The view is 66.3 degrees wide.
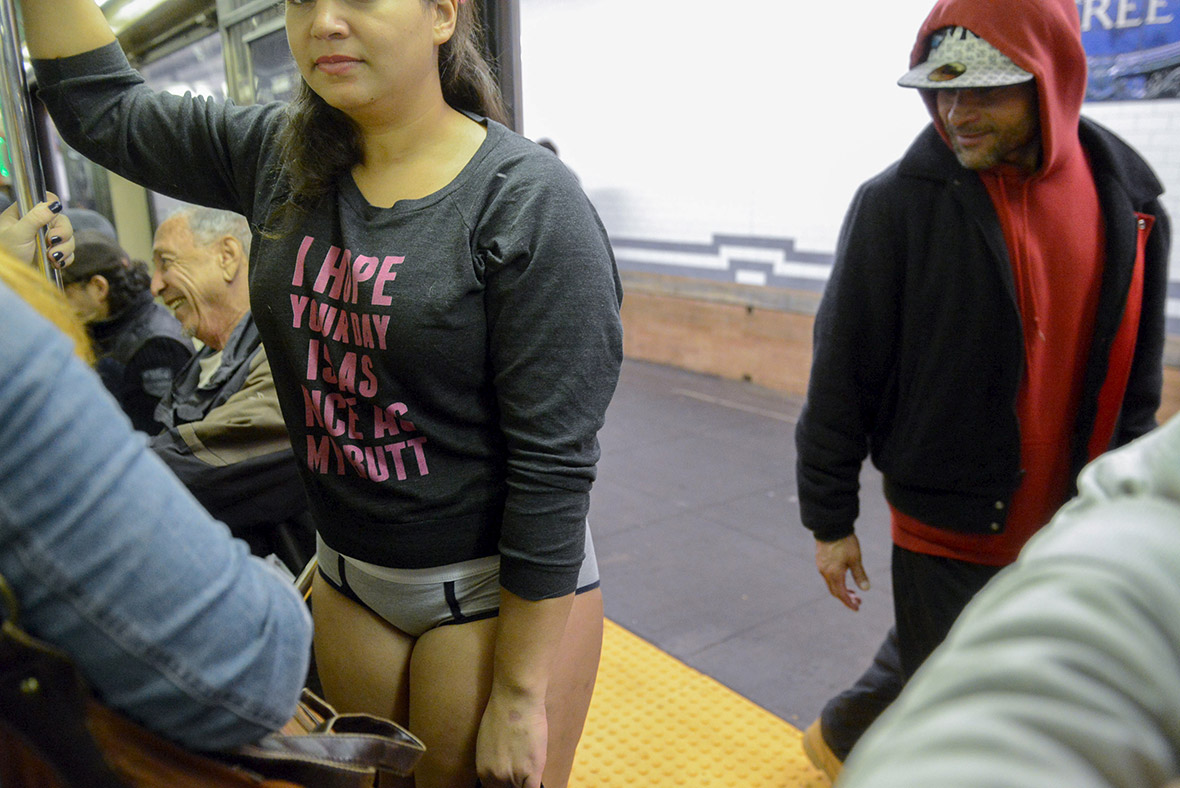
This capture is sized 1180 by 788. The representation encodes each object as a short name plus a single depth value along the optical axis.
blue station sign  3.58
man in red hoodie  1.52
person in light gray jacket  0.33
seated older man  1.70
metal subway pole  1.07
